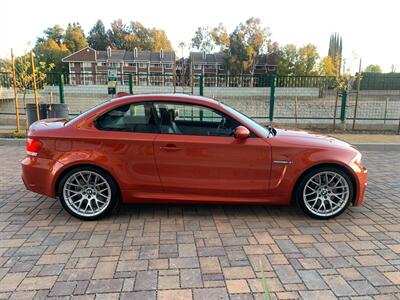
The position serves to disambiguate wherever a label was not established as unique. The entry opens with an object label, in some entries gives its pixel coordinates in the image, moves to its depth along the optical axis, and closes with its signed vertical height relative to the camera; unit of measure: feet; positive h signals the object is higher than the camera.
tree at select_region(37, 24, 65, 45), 317.63 +47.34
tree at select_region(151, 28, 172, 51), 315.72 +43.10
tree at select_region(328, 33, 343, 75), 314.18 +43.47
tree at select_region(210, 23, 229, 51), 247.29 +37.85
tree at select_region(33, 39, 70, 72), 247.29 +24.46
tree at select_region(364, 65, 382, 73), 277.15 +18.26
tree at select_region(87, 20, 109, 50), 344.94 +48.34
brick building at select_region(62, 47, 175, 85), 237.25 +18.35
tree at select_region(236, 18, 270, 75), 213.25 +32.63
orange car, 13.23 -3.04
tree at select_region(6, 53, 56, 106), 34.88 +1.12
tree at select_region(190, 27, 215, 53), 268.21 +36.30
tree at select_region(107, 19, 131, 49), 340.80 +52.89
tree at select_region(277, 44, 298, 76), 193.16 +15.64
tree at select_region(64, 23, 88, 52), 301.84 +40.00
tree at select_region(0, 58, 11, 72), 36.65 +2.11
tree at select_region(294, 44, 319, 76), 182.14 +16.34
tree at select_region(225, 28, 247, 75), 212.56 +20.30
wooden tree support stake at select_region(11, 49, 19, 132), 31.20 +0.02
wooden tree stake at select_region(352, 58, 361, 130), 36.37 -1.18
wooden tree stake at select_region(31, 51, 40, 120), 31.09 +0.15
